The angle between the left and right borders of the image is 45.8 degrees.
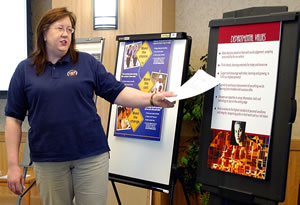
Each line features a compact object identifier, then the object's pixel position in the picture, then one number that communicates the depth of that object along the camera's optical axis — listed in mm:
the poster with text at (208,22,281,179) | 1606
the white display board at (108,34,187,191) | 2027
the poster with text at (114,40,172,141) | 2100
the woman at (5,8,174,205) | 1658
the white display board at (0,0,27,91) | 3146
